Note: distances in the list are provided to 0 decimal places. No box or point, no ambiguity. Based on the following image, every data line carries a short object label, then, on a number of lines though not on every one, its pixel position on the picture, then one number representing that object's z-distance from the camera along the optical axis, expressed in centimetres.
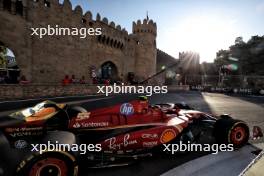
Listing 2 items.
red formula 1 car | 326
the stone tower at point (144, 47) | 3638
